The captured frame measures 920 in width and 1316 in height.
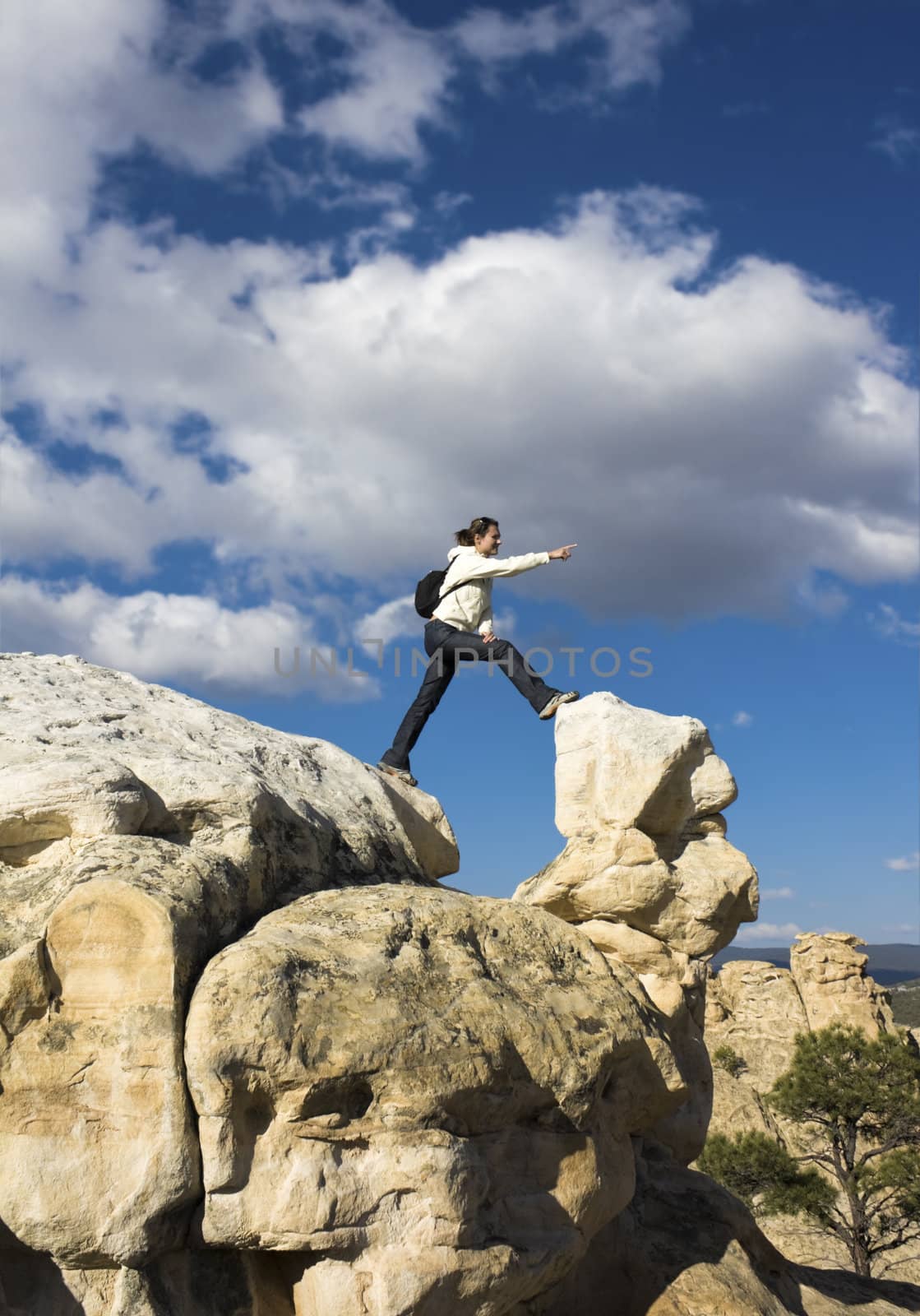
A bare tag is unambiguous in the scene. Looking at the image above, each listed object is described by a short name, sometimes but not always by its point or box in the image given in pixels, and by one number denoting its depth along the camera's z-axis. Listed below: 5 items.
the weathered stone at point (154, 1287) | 5.72
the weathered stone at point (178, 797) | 6.78
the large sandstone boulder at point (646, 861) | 10.47
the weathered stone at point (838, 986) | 34.38
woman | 10.73
